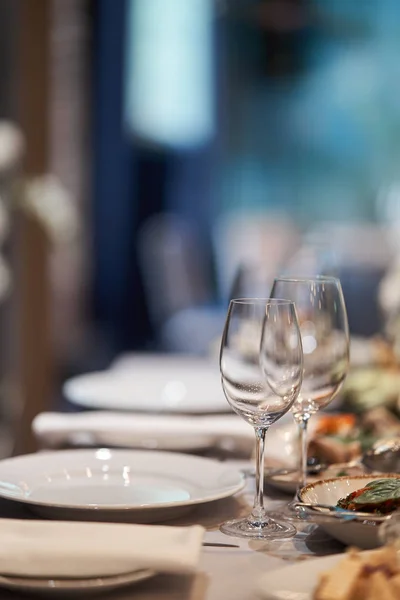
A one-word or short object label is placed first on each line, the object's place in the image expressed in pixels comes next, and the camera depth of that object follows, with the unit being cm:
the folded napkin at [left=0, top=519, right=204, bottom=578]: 135
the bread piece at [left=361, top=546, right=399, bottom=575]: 130
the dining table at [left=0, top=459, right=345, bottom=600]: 137
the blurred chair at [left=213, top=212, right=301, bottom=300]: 1134
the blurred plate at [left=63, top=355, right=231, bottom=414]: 221
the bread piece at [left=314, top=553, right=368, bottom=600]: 127
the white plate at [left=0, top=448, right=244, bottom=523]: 155
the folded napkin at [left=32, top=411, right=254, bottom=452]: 193
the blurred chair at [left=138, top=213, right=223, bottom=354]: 768
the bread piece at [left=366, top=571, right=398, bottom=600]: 127
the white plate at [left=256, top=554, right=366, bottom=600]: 131
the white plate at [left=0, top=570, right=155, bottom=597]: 133
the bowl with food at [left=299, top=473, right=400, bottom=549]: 144
